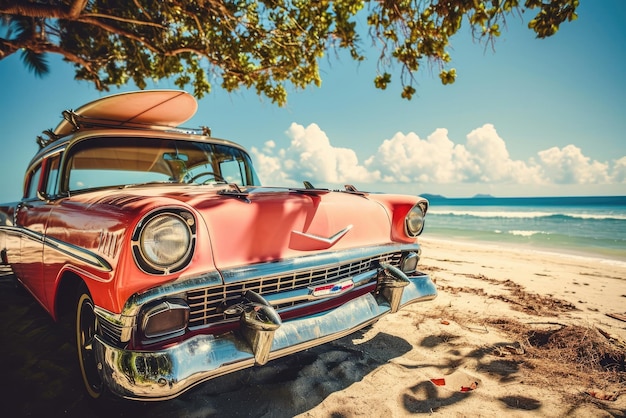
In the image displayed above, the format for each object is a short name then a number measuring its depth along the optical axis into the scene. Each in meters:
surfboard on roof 2.70
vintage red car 1.40
